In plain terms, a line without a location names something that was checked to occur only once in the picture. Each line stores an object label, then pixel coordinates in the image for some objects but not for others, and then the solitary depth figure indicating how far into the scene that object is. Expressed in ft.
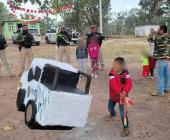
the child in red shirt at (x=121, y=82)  14.26
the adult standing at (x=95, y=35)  28.23
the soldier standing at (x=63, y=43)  29.06
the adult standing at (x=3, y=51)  28.75
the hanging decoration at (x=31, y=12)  54.06
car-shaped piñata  11.55
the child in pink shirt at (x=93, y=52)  28.12
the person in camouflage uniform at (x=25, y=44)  29.12
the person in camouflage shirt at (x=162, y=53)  20.84
